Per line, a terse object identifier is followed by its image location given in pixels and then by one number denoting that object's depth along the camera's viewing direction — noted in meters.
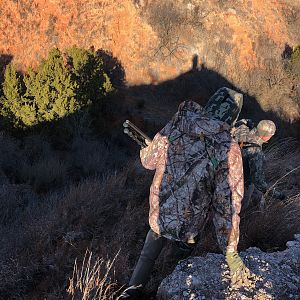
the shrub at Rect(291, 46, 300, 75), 17.42
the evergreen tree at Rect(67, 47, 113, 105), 12.46
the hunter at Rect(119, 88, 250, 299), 2.42
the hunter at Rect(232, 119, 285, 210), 3.80
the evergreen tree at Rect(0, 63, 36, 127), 10.81
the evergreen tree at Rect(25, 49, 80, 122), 10.94
